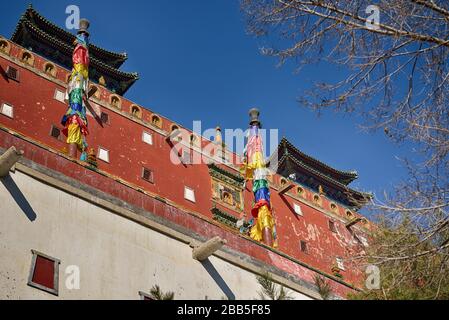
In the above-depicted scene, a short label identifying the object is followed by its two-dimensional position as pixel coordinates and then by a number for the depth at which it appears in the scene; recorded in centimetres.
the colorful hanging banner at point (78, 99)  2214
